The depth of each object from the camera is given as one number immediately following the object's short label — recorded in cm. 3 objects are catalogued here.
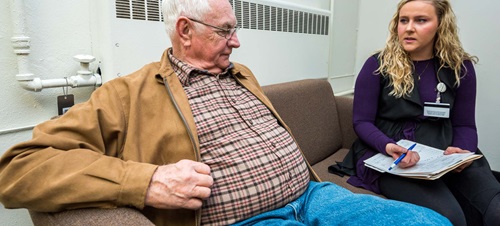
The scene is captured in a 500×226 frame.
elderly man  80
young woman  154
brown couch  172
